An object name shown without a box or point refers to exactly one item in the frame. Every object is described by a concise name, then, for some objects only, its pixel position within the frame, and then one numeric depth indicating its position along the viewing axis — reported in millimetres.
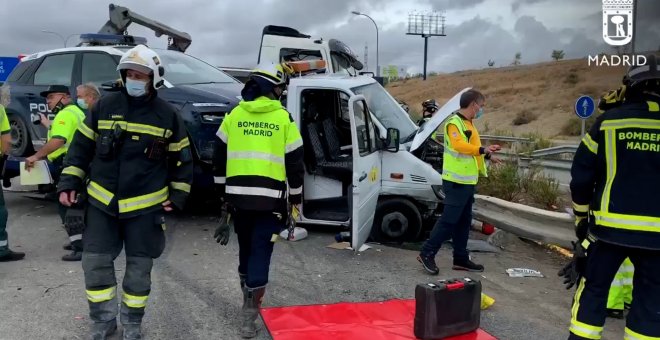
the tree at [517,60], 82750
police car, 6418
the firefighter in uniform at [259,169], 3863
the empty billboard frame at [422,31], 77188
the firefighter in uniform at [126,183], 3438
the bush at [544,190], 7785
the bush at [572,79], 50588
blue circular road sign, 10547
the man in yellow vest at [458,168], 5219
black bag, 3863
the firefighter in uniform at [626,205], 2994
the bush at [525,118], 36688
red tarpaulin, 3980
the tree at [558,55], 82812
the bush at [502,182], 8094
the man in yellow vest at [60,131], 5359
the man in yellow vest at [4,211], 5348
